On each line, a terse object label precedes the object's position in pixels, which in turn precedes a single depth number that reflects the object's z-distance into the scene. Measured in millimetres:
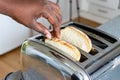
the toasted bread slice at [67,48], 648
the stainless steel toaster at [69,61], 600
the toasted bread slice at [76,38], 703
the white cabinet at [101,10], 2584
